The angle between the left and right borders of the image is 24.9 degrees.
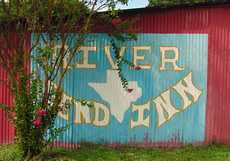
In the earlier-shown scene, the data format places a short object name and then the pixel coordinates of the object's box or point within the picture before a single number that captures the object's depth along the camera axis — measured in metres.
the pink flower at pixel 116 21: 11.72
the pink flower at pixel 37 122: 10.00
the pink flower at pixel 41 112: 10.09
